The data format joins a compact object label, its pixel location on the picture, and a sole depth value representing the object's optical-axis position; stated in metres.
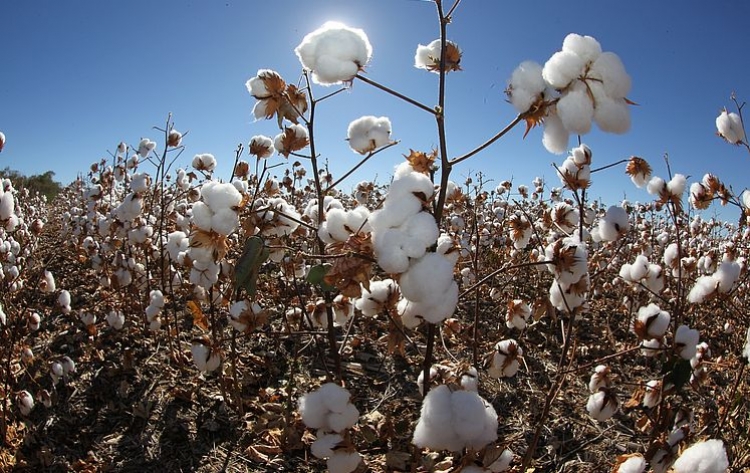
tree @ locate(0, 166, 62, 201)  20.98
